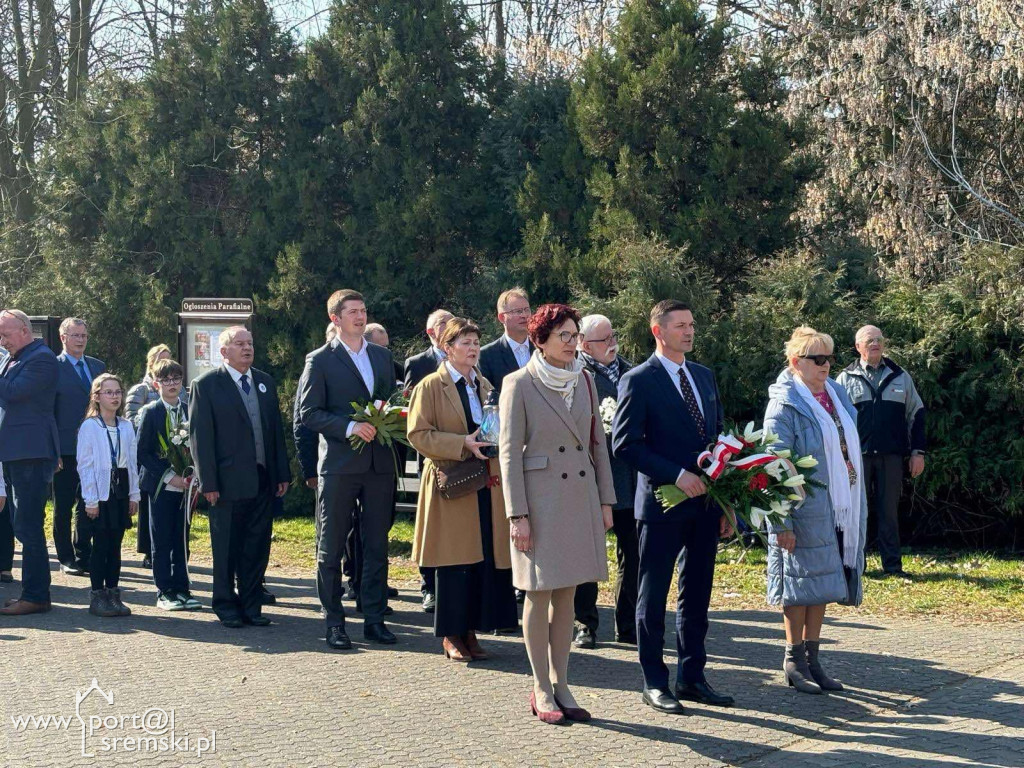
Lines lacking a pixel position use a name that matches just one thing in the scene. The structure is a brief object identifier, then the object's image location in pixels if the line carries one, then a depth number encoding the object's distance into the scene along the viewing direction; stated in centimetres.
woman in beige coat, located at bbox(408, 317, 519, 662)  800
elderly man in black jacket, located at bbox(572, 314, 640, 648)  866
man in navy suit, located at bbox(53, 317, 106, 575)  1138
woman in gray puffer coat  717
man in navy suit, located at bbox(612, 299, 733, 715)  699
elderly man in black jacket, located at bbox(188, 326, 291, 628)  935
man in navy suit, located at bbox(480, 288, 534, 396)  920
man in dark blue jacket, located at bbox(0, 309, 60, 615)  1002
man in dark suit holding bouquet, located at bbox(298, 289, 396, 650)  877
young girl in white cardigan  991
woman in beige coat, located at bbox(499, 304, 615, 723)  668
